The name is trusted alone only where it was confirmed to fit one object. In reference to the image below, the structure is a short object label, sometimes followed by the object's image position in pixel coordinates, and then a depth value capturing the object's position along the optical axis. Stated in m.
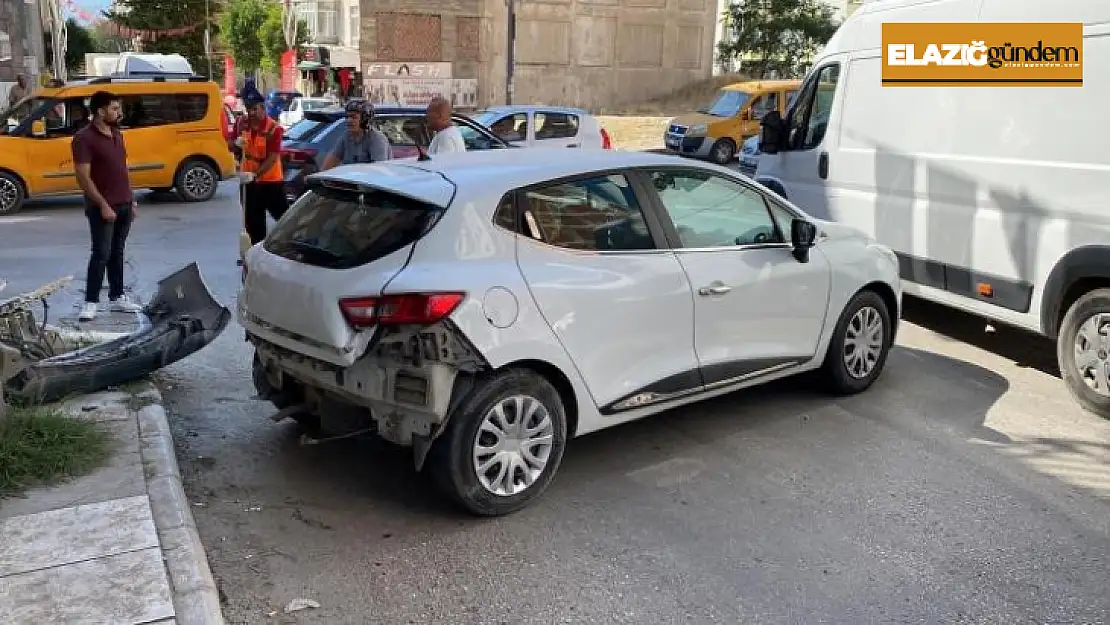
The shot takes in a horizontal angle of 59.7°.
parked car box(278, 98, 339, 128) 27.00
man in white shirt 7.61
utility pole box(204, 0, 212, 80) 45.19
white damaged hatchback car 4.15
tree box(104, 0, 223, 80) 53.38
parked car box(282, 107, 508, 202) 12.13
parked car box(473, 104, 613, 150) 15.47
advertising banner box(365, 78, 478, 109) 34.22
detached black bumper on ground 5.13
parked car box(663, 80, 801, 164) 22.41
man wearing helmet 8.39
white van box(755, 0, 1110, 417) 5.91
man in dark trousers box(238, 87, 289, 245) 9.28
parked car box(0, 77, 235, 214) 13.62
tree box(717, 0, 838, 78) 36.47
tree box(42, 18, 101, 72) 54.50
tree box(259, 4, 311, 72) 52.69
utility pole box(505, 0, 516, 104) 27.48
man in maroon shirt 7.42
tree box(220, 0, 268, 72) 53.72
